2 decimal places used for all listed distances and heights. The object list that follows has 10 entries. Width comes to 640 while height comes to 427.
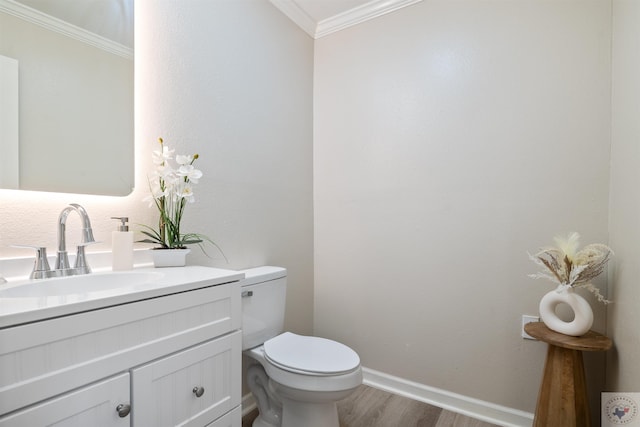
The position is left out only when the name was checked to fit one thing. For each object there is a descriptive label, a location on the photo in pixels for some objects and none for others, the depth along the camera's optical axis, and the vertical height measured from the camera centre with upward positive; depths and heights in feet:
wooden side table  4.00 -2.24
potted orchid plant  4.17 +0.19
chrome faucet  3.32 -0.37
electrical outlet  5.11 -1.76
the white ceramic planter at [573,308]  4.16 -1.37
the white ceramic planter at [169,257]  4.09 -0.61
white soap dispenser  3.73 -0.44
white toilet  4.10 -2.11
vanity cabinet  2.06 -1.24
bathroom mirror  3.31 +1.37
